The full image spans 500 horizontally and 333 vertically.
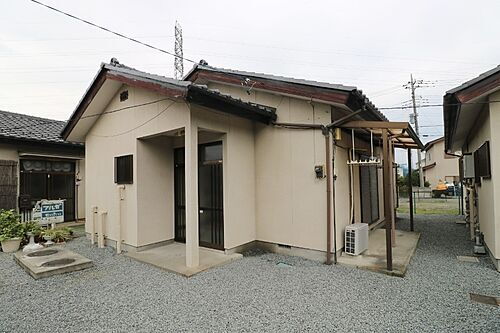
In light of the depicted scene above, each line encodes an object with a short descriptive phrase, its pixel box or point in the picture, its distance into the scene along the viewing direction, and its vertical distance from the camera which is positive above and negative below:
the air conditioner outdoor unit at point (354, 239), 5.54 -1.35
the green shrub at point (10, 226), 6.70 -1.14
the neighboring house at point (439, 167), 27.77 +0.37
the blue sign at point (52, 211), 7.58 -0.88
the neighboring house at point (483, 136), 4.54 +0.64
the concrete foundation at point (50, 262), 4.83 -1.59
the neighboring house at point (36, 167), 8.80 +0.46
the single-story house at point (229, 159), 5.26 +0.36
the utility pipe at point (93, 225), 7.25 -1.25
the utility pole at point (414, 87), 29.22 +9.14
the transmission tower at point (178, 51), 16.97 +8.08
